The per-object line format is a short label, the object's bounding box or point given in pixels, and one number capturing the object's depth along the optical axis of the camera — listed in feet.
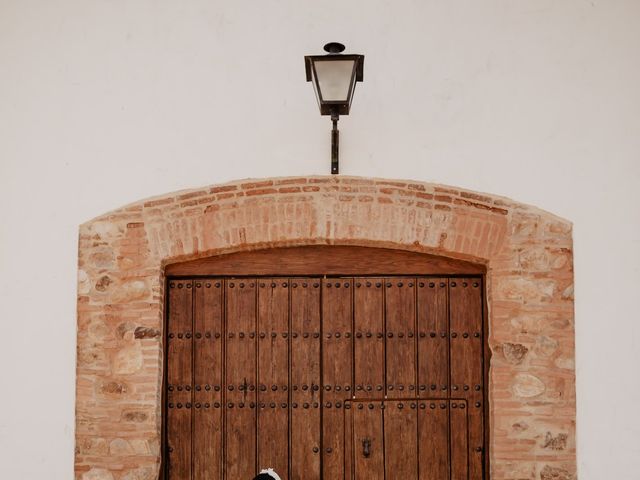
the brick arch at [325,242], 16.26
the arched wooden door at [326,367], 16.78
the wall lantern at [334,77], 15.57
